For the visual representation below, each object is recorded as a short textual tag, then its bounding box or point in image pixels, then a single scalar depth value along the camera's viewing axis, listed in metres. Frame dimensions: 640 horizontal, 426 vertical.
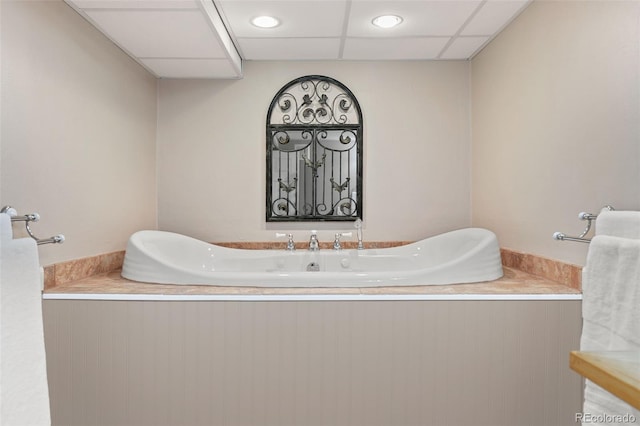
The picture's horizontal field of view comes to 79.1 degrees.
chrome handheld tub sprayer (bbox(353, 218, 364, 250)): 2.58
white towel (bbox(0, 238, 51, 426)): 0.91
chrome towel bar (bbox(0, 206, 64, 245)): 1.33
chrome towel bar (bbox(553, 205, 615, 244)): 1.44
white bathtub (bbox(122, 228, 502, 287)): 1.63
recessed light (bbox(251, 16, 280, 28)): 2.04
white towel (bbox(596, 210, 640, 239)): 1.20
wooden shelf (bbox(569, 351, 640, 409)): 0.60
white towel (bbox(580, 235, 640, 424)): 1.04
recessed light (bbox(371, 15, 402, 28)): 2.02
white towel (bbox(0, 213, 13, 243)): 0.94
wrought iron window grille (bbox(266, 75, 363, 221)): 2.65
